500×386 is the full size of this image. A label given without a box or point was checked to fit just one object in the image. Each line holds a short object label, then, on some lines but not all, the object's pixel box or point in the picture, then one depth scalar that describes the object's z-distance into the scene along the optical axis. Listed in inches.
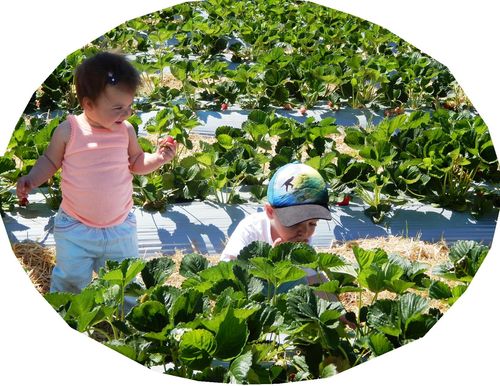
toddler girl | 127.3
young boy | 122.0
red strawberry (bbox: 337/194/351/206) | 157.8
